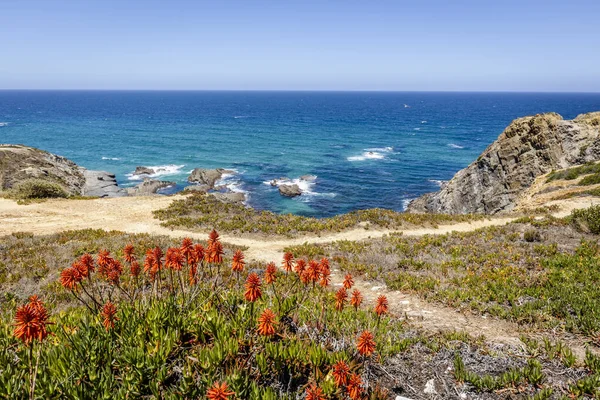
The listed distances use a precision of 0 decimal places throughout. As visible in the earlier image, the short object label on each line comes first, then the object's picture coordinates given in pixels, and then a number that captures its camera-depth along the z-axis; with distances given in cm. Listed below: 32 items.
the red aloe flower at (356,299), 622
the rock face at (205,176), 5402
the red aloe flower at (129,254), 674
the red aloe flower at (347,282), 678
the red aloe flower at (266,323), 487
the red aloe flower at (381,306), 605
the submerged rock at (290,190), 4783
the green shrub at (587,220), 1569
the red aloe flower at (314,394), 405
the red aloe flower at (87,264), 577
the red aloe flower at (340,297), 625
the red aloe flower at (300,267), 661
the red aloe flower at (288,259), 672
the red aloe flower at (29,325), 409
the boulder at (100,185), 4006
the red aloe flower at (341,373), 439
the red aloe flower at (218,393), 378
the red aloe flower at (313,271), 648
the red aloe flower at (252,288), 546
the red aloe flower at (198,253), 661
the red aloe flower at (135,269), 649
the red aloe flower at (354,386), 418
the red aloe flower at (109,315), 530
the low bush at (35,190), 2850
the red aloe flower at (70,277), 554
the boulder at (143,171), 5992
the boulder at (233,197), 4259
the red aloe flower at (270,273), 620
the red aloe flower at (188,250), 646
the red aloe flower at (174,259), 640
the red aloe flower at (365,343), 486
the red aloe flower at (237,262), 647
